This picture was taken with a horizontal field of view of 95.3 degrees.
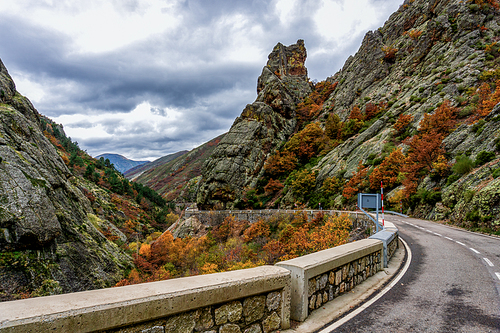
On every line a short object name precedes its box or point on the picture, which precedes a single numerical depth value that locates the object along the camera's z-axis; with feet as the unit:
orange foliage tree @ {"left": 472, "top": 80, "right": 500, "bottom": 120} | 78.64
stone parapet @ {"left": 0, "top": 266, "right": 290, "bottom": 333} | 6.59
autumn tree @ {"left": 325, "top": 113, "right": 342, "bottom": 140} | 162.50
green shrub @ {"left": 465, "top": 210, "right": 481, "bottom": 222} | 46.60
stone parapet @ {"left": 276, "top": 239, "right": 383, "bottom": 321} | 12.95
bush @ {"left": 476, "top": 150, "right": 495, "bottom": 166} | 58.70
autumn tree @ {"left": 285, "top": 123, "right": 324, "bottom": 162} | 161.27
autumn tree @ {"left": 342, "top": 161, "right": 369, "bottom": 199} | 97.55
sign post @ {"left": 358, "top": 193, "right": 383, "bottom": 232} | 30.06
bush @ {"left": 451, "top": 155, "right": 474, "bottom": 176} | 61.46
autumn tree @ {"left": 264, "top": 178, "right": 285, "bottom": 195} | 146.46
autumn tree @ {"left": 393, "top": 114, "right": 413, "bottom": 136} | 111.34
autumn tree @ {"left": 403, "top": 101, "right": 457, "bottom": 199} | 78.59
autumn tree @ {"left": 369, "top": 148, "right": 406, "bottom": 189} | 89.59
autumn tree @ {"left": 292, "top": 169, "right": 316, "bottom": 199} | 123.44
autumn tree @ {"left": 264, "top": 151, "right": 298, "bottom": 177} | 156.15
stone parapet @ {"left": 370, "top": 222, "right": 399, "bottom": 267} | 23.86
